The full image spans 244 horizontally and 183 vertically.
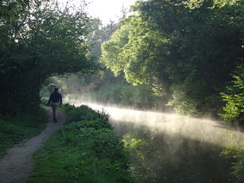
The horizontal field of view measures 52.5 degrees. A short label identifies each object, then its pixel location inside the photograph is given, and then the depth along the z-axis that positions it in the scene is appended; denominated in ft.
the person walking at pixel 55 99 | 55.52
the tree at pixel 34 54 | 51.19
